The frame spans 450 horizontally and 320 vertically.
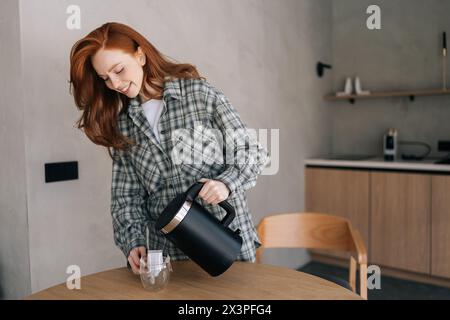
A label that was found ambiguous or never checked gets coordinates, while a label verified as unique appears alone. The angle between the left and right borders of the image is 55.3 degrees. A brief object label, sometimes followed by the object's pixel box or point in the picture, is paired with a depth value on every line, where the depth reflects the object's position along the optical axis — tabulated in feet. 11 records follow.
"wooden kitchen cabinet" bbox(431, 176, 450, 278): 9.37
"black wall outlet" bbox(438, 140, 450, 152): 10.71
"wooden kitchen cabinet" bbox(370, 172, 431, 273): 9.71
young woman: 4.11
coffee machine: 10.80
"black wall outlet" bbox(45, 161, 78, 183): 5.34
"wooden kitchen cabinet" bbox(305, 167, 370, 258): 10.60
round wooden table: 3.42
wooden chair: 5.54
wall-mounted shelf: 10.54
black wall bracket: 11.73
